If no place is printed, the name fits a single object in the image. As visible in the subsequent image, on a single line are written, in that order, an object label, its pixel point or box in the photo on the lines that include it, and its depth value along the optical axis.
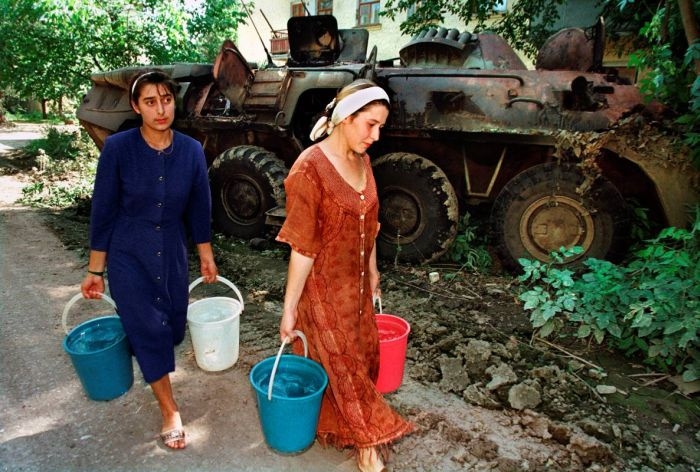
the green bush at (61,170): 7.85
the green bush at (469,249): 5.01
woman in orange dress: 1.97
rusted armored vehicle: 4.36
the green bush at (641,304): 3.02
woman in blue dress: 2.22
